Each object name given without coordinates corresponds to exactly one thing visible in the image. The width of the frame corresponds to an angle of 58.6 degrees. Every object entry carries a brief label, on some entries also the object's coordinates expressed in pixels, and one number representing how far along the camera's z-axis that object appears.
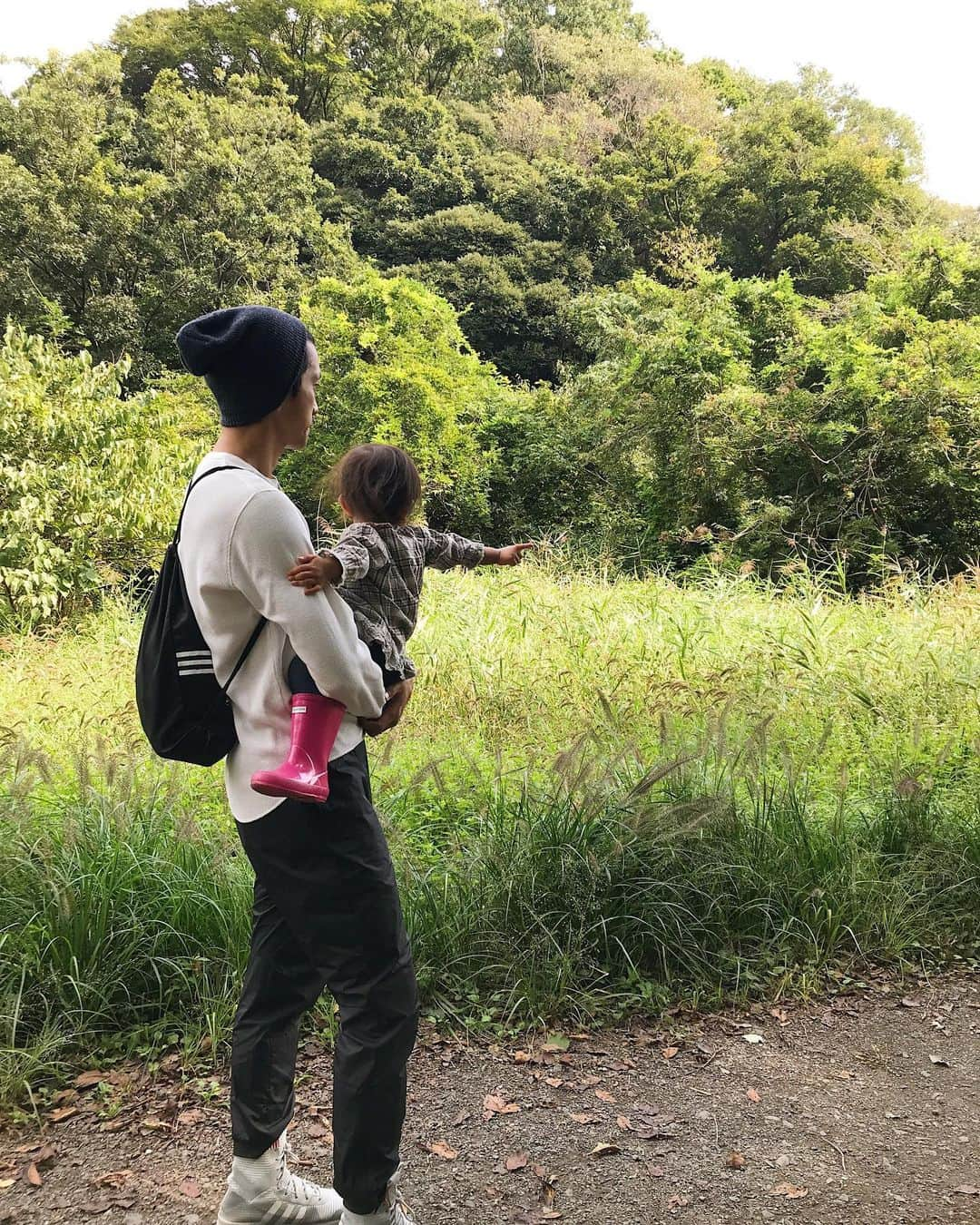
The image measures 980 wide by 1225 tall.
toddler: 2.04
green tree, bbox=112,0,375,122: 25.55
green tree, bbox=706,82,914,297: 21.59
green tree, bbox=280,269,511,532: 13.70
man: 1.28
